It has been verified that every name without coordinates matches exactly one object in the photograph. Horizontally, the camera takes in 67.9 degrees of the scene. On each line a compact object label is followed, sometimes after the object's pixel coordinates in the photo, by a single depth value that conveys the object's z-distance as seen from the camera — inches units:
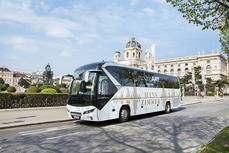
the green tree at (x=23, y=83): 3414.9
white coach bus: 321.1
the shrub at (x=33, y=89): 946.5
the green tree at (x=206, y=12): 251.0
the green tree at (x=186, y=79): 2327.8
